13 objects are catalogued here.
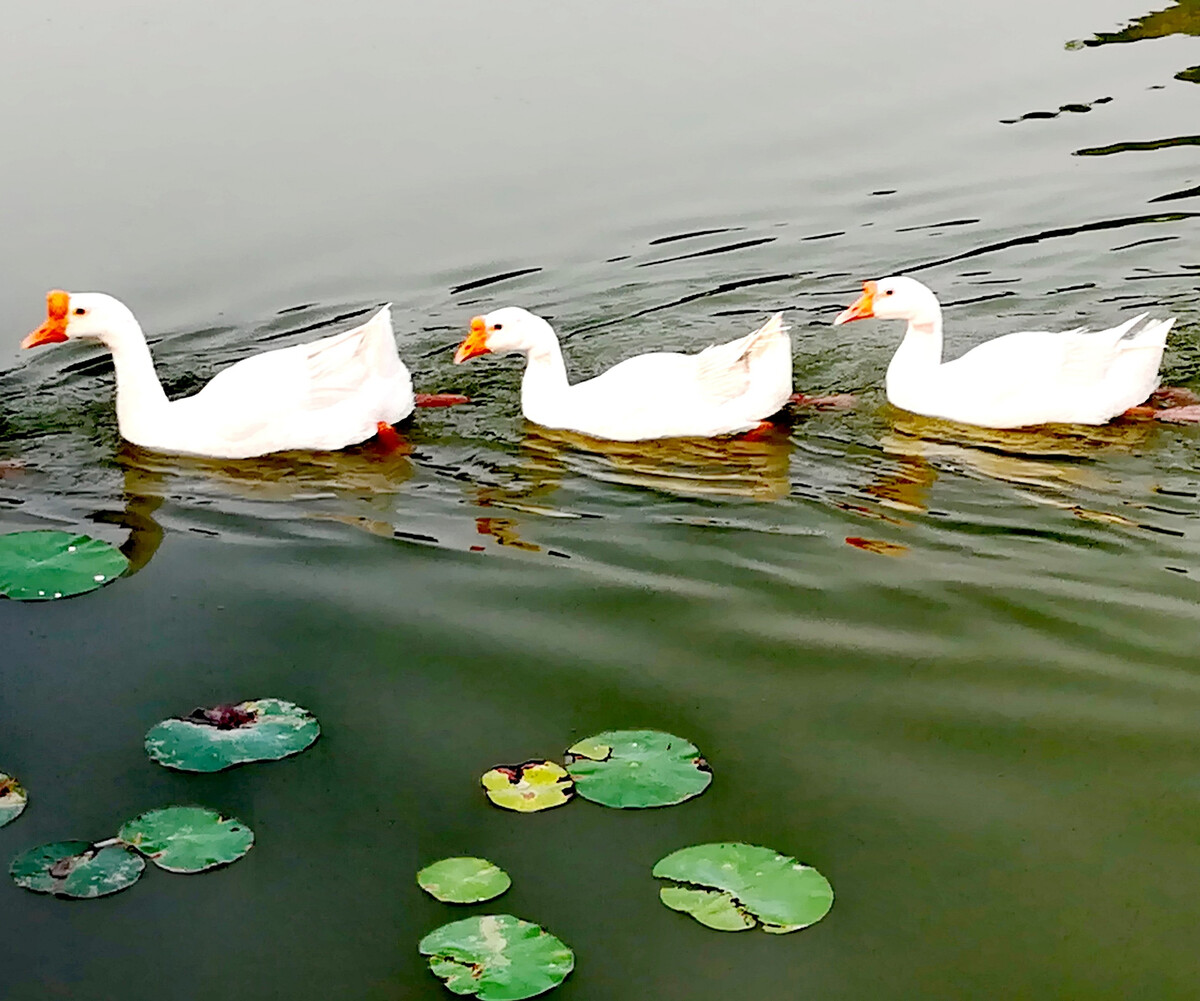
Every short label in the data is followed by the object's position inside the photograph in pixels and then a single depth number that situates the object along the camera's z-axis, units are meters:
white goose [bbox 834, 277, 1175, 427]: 8.28
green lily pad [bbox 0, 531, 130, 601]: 6.71
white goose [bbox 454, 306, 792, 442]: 8.36
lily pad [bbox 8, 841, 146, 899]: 4.73
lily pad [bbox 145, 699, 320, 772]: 5.37
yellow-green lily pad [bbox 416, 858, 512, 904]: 4.70
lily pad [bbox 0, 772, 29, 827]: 5.10
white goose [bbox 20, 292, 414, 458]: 8.25
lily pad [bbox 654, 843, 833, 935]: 4.54
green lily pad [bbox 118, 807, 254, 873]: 4.87
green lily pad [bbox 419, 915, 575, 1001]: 4.30
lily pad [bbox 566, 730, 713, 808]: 5.10
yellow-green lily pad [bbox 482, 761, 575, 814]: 5.10
